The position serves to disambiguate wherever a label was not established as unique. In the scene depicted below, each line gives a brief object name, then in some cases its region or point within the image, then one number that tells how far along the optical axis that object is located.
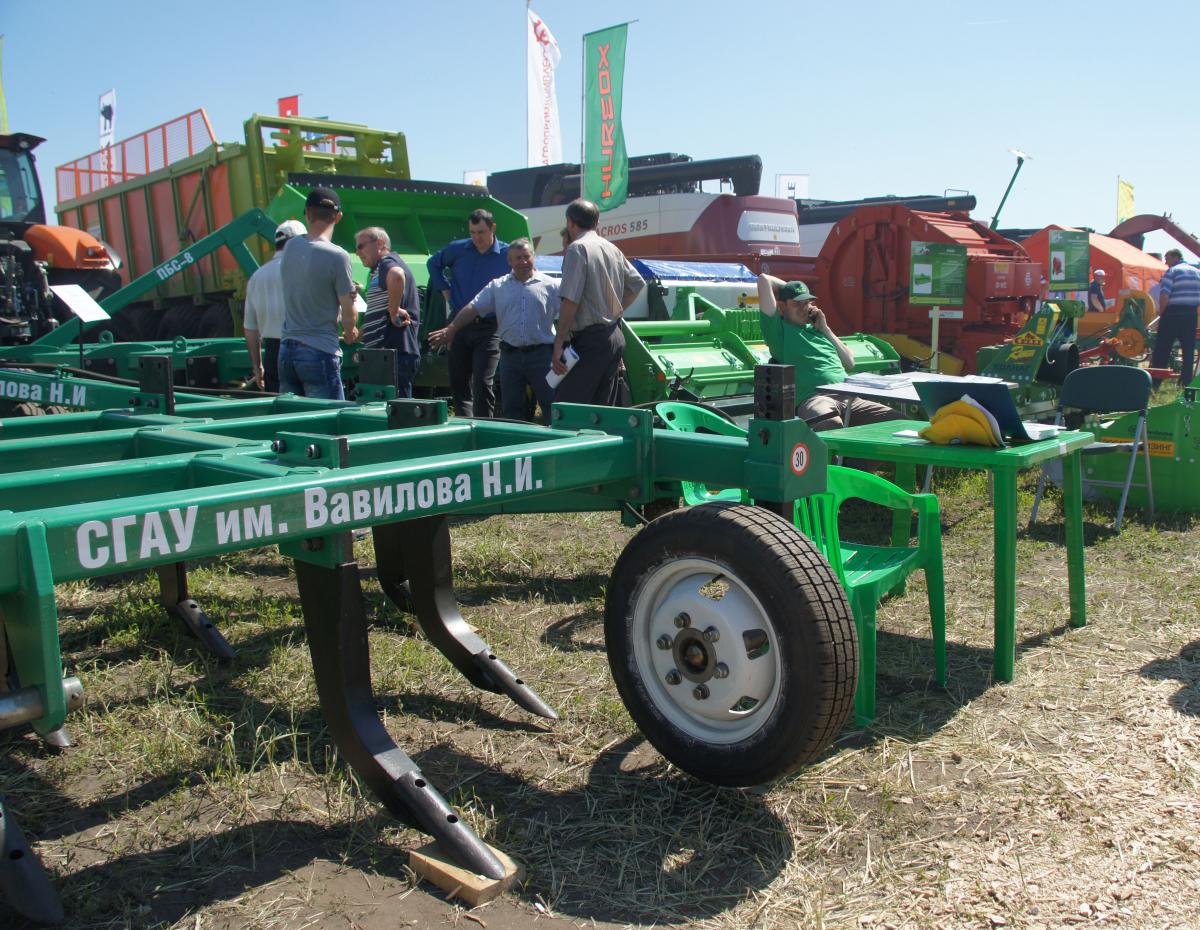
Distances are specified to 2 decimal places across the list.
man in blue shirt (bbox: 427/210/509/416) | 6.43
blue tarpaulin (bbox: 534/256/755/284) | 8.84
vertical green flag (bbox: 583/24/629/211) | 15.49
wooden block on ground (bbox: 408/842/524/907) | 2.08
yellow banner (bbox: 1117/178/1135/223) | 26.14
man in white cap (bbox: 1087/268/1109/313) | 16.12
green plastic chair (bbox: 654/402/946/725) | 3.08
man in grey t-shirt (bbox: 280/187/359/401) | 4.99
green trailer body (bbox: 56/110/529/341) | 8.89
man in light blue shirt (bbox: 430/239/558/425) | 5.88
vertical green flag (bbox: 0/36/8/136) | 20.06
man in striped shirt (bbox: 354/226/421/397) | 5.99
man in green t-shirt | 5.46
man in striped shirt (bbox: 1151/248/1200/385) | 12.74
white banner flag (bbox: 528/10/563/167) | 18.72
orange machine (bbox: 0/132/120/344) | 8.40
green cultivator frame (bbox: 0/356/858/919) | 1.81
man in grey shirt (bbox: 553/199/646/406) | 5.37
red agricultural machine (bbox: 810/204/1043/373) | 11.78
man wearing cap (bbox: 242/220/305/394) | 5.73
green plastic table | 3.38
